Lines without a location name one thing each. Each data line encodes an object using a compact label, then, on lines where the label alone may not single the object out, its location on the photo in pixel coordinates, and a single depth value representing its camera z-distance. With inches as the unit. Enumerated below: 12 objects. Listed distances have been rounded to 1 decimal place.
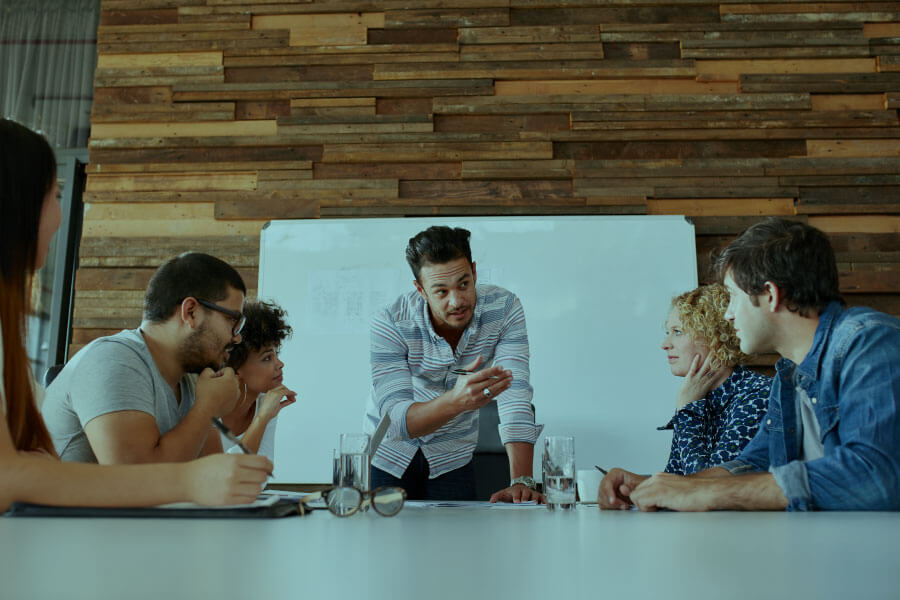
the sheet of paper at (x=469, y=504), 61.5
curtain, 168.7
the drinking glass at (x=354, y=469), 55.2
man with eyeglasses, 61.9
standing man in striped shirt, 91.7
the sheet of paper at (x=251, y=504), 41.7
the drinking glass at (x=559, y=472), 57.9
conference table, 20.6
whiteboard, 135.9
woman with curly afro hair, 93.0
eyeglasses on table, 45.8
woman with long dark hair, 37.4
